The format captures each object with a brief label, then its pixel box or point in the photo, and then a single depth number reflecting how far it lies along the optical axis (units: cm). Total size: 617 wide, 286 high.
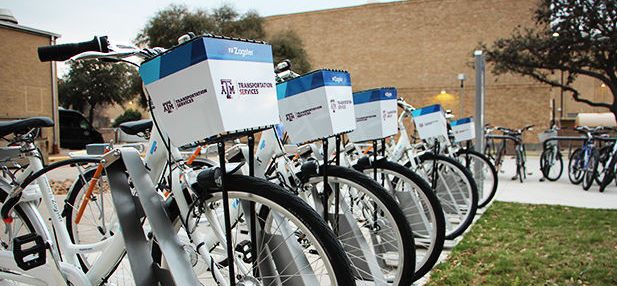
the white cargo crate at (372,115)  250
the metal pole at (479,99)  537
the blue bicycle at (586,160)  654
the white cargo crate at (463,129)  524
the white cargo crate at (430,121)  356
